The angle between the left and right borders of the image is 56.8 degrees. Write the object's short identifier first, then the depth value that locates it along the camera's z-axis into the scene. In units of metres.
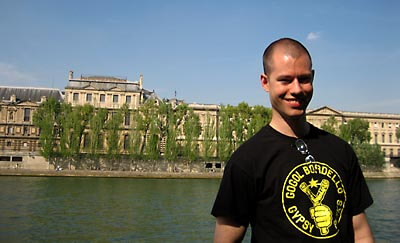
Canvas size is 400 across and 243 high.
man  1.88
